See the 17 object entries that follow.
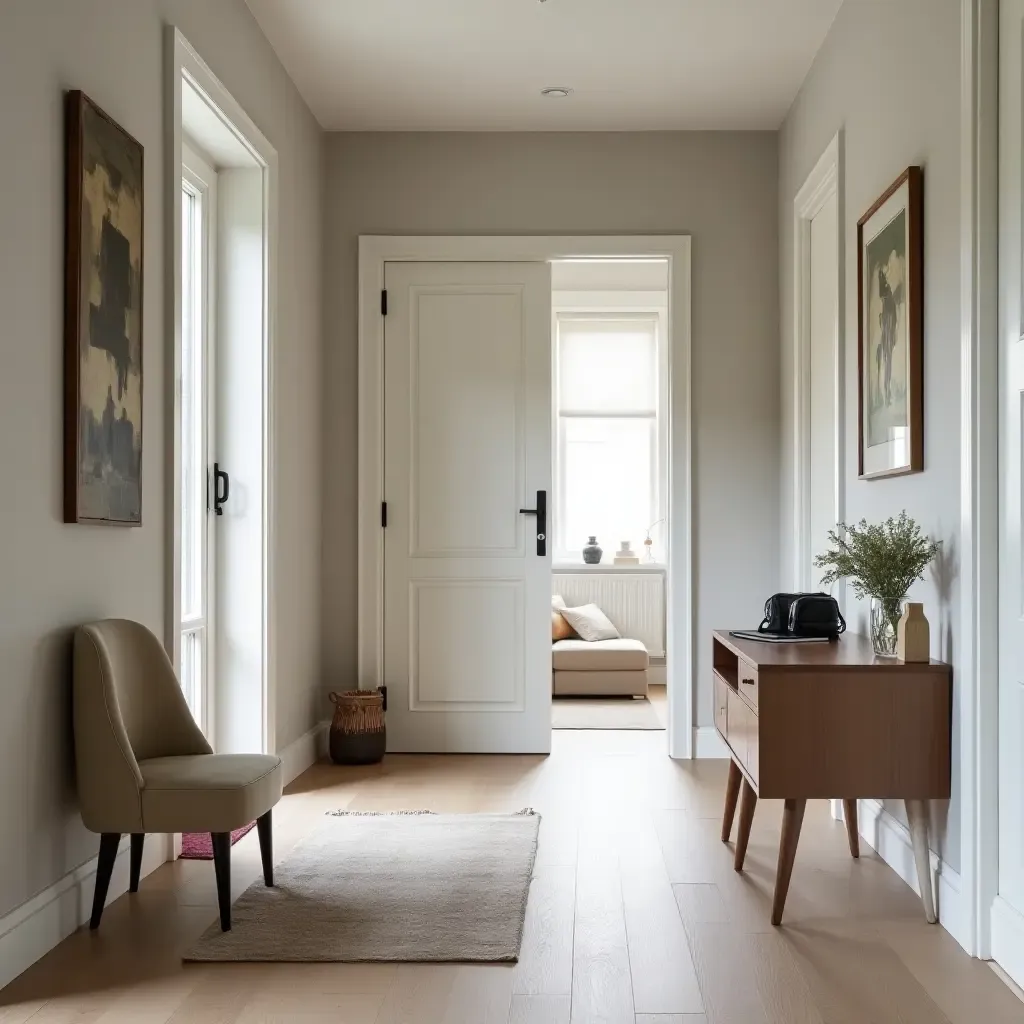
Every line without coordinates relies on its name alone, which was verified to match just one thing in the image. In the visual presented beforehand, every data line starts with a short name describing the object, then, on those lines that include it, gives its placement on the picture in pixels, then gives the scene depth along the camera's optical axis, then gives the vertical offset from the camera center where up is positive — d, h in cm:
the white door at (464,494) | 539 +4
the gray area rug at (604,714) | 622 -118
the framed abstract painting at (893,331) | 321 +50
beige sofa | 717 -102
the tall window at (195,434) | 420 +24
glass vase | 318 -34
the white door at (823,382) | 437 +47
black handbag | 353 -35
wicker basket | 503 -96
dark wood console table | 291 -56
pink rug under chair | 355 -106
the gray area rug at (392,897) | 275 -105
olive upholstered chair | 278 -67
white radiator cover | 790 -66
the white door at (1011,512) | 259 -2
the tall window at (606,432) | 817 +49
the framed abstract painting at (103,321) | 278 +45
